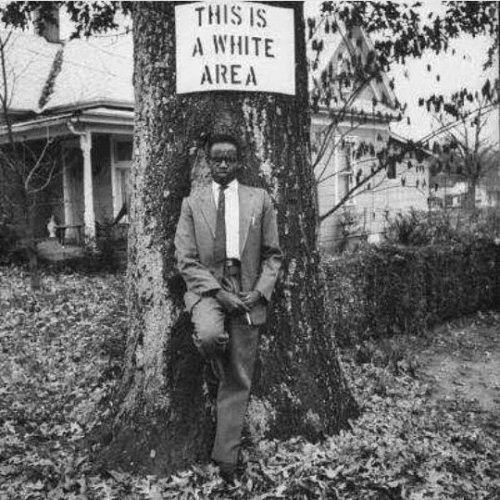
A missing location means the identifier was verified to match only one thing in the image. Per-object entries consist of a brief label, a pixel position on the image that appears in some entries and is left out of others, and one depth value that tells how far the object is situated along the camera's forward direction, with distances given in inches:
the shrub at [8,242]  600.4
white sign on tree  173.8
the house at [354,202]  779.4
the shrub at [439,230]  405.7
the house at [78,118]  649.0
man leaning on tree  162.6
